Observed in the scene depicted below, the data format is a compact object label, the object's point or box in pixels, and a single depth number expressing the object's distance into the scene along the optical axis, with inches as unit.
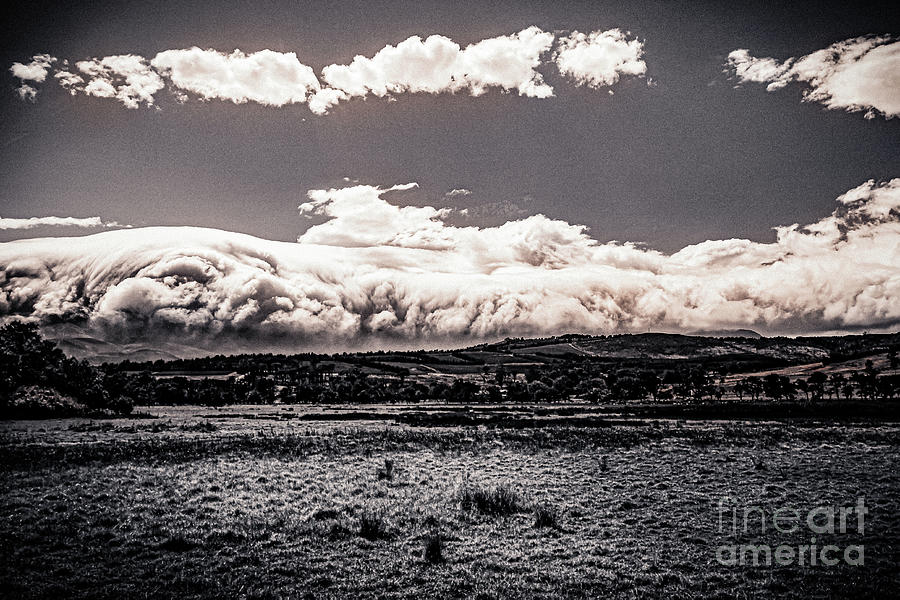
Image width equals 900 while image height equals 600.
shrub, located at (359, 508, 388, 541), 610.4
